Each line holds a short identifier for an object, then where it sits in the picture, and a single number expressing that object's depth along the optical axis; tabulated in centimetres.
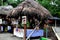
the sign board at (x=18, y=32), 593
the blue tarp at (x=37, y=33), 567
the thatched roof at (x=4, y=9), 805
